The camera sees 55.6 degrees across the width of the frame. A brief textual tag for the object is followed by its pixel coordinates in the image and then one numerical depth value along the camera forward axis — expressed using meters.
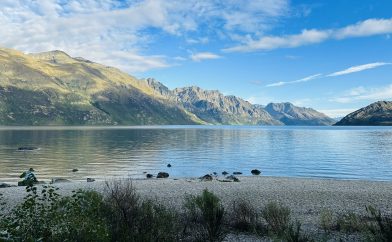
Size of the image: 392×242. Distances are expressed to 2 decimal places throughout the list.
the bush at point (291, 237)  13.32
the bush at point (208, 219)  15.86
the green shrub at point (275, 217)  17.81
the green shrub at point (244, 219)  18.97
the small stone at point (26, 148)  100.12
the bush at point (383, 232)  13.38
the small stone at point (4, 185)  43.40
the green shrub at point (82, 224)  10.43
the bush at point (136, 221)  12.43
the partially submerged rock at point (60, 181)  46.69
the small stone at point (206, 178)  49.51
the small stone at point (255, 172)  62.24
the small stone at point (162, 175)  55.76
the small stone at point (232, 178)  49.31
